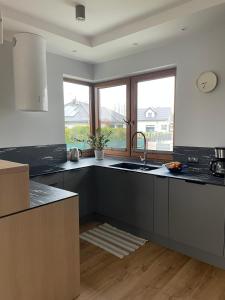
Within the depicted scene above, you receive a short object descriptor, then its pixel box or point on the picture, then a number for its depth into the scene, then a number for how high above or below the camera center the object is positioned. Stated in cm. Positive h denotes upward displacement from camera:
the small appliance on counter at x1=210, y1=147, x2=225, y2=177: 236 -33
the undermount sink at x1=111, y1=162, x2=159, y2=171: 300 -49
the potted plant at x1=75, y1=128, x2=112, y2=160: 360 -19
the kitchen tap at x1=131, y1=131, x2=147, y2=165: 317 -24
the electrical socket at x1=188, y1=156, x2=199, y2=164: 270 -34
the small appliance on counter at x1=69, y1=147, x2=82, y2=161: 344 -35
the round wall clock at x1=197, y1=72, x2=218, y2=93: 250 +55
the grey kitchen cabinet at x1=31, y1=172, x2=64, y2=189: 257 -55
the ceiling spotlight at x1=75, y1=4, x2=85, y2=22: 213 +113
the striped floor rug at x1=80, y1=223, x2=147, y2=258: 247 -128
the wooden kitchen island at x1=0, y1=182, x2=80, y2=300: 137 -78
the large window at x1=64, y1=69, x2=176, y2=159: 314 +31
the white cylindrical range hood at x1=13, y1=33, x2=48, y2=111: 239 +66
